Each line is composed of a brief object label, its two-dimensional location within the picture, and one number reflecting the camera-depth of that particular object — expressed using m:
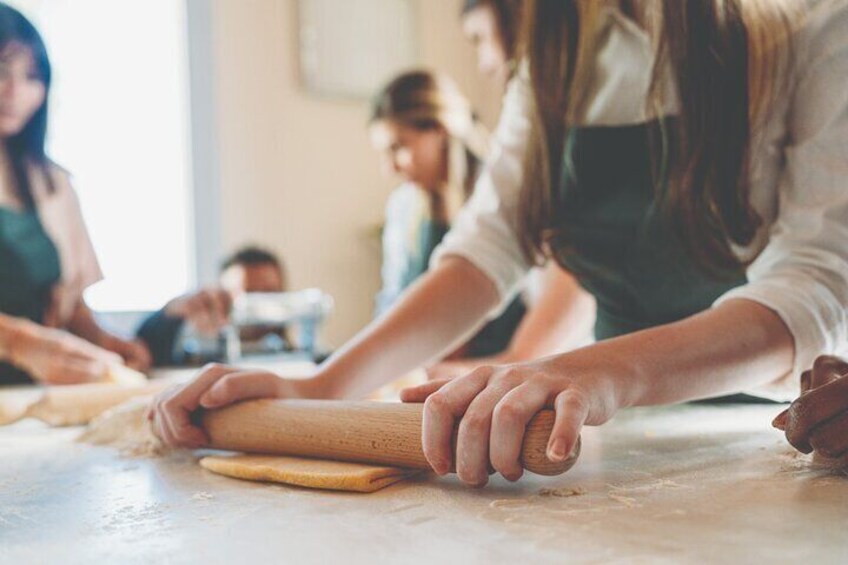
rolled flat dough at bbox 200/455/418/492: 0.65
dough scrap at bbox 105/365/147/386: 1.51
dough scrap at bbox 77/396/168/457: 0.88
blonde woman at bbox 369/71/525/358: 2.72
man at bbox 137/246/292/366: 2.16
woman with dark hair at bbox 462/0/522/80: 2.21
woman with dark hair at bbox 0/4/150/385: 1.99
